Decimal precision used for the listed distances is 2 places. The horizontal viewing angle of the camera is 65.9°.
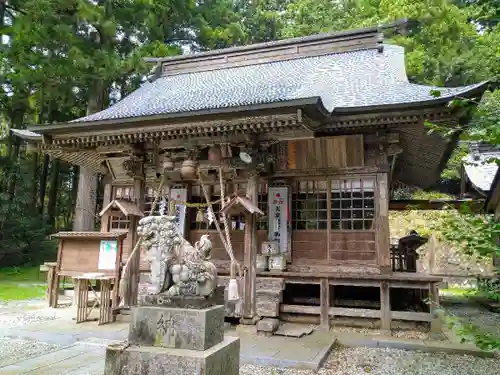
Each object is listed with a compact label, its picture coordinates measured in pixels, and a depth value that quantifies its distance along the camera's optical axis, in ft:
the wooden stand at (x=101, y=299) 25.99
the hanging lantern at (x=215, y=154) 26.73
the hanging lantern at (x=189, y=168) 26.27
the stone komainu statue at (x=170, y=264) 14.92
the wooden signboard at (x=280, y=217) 29.09
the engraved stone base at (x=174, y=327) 13.79
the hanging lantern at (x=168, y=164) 27.55
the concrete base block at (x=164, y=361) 12.98
